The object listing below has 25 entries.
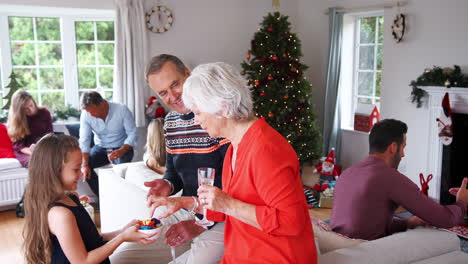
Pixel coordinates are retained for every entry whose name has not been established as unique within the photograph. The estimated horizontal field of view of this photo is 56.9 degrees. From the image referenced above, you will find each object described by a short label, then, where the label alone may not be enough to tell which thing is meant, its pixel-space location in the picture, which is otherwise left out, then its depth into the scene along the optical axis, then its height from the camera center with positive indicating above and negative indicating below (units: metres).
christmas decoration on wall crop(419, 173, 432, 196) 2.84 -0.67
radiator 4.68 -1.13
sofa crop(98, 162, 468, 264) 1.74 -0.69
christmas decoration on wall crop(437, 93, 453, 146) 4.33 -0.38
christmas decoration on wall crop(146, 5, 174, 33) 5.77 +0.86
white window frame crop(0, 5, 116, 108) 5.38 +0.66
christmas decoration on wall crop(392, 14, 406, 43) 4.97 +0.67
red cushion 4.86 -0.71
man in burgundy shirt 2.04 -0.56
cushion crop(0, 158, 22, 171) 4.66 -0.89
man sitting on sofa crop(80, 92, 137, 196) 4.88 -0.60
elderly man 1.80 -0.34
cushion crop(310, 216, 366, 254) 1.91 -0.69
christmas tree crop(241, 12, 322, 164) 5.36 -0.01
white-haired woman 1.21 -0.28
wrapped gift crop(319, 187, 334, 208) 4.89 -1.31
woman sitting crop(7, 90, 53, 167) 4.90 -0.49
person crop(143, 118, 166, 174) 3.69 -0.57
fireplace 4.42 -0.68
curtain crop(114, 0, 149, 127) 5.52 +0.35
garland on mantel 4.23 +0.07
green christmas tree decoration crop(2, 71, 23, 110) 5.32 -0.07
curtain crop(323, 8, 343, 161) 5.99 -0.08
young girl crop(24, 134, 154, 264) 1.73 -0.54
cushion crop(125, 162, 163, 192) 3.37 -0.73
